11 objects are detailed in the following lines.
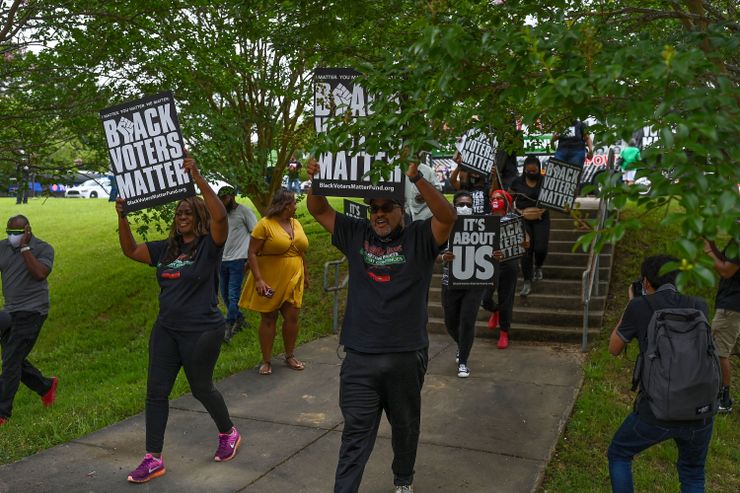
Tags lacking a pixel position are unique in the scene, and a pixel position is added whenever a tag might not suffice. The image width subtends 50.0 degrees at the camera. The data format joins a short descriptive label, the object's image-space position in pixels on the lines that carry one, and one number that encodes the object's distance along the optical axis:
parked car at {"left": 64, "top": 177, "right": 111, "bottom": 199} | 47.78
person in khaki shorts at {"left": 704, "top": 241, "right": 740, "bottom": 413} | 6.58
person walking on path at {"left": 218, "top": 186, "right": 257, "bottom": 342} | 9.63
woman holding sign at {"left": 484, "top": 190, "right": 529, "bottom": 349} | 8.81
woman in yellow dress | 8.03
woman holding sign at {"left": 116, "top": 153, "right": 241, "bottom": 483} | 5.41
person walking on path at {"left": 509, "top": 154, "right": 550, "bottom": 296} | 10.18
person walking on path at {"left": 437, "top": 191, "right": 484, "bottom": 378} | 7.91
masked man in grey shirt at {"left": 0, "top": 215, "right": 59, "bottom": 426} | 7.04
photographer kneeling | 4.14
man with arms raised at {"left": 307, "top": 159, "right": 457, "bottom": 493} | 4.59
